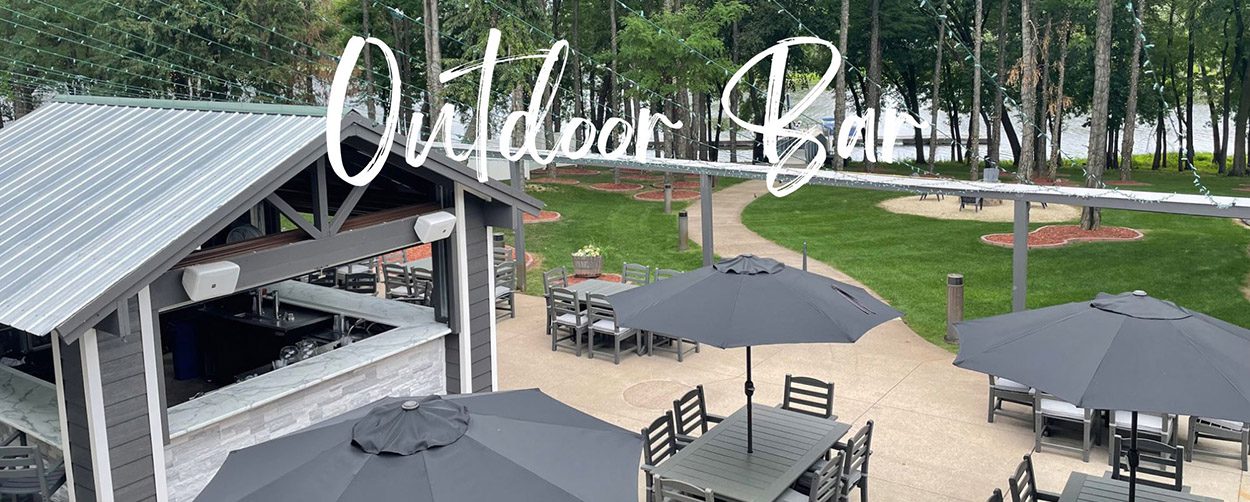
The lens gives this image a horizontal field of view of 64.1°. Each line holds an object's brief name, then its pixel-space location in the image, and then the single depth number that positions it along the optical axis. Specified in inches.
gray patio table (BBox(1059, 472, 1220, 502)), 298.8
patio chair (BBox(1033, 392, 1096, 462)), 393.4
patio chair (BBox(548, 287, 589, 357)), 551.8
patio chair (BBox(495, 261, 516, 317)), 638.5
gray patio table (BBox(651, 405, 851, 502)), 315.9
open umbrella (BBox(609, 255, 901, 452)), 320.2
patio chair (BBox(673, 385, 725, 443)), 375.2
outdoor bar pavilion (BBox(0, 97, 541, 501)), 309.3
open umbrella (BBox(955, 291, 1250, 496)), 242.4
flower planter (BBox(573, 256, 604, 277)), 753.6
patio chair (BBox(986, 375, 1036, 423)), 428.1
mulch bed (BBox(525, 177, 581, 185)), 1481.3
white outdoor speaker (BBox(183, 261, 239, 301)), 323.3
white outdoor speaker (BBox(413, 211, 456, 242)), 404.9
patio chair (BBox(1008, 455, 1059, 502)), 285.7
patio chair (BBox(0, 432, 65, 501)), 320.8
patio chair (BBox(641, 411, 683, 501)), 340.8
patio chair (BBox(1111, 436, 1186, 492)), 315.6
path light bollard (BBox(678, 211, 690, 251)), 882.8
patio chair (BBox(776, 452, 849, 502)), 315.9
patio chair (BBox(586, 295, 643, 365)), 541.0
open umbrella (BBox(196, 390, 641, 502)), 207.5
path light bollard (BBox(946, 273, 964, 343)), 554.6
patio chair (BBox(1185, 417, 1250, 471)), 381.4
